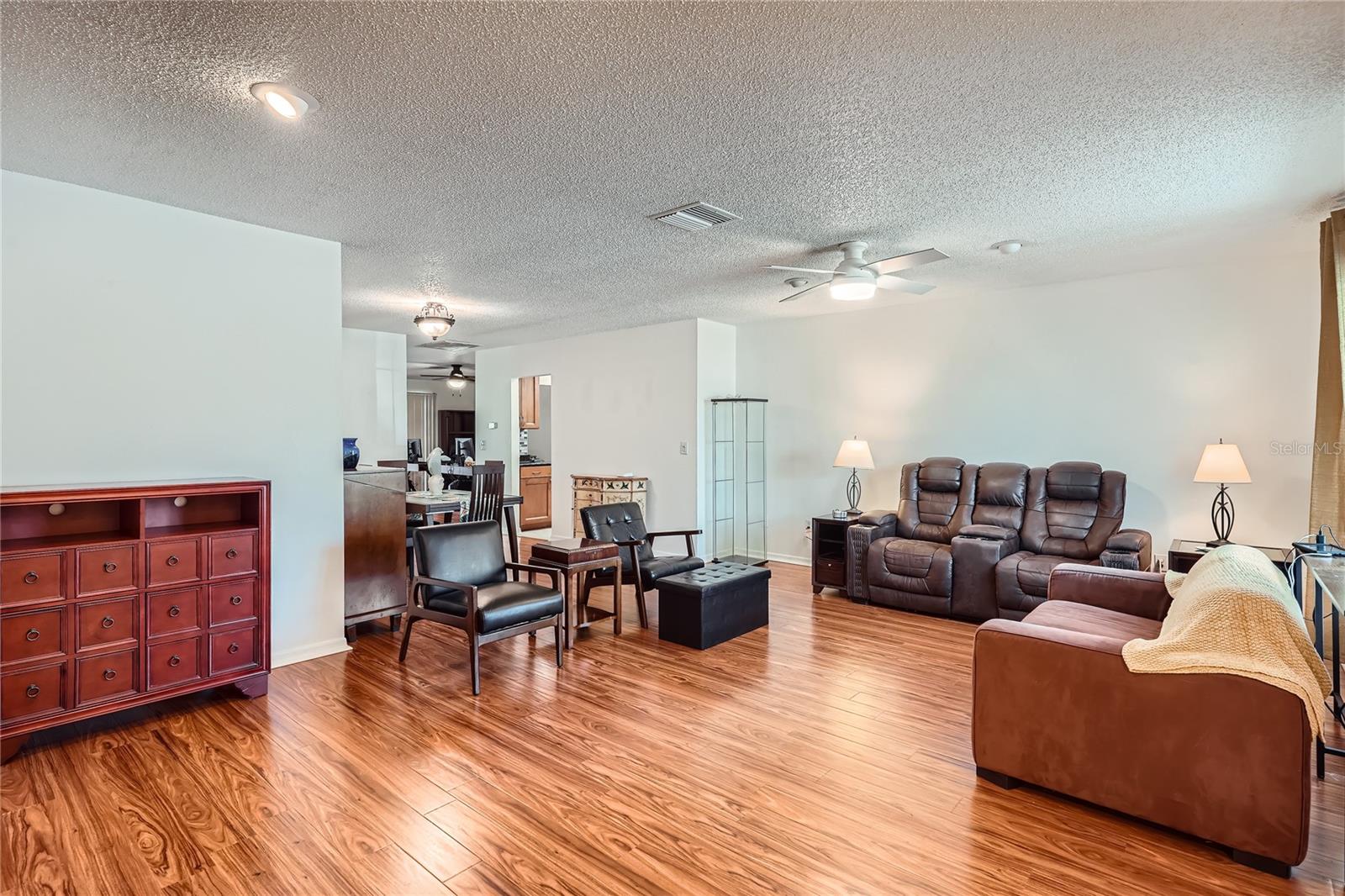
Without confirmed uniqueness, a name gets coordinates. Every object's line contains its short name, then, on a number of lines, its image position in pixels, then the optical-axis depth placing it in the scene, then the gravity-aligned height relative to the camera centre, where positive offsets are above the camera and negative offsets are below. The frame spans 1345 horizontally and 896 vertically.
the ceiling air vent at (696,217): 3.51 +1.21
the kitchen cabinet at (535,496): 9.38 -0.80
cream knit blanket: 2.07 -0.65
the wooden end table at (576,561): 4.23 -0.79
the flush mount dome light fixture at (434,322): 5.46 +0.97
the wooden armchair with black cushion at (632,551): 4.73 -0.81
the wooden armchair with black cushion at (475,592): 3.56 -0.87
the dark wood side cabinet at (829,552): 5.72 -0.98
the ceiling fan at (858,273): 3.95 +1.01
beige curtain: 3.35 +0.29
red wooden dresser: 2.75 -0.71
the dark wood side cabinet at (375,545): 4.34 -0.70
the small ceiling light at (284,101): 2.28 +1.19
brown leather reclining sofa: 4.68 -0.72
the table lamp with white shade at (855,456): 5.89 -0.13
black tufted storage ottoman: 4.22 -1.07
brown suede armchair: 2.05 -1.00
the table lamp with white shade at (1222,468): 4.16 -0.17
